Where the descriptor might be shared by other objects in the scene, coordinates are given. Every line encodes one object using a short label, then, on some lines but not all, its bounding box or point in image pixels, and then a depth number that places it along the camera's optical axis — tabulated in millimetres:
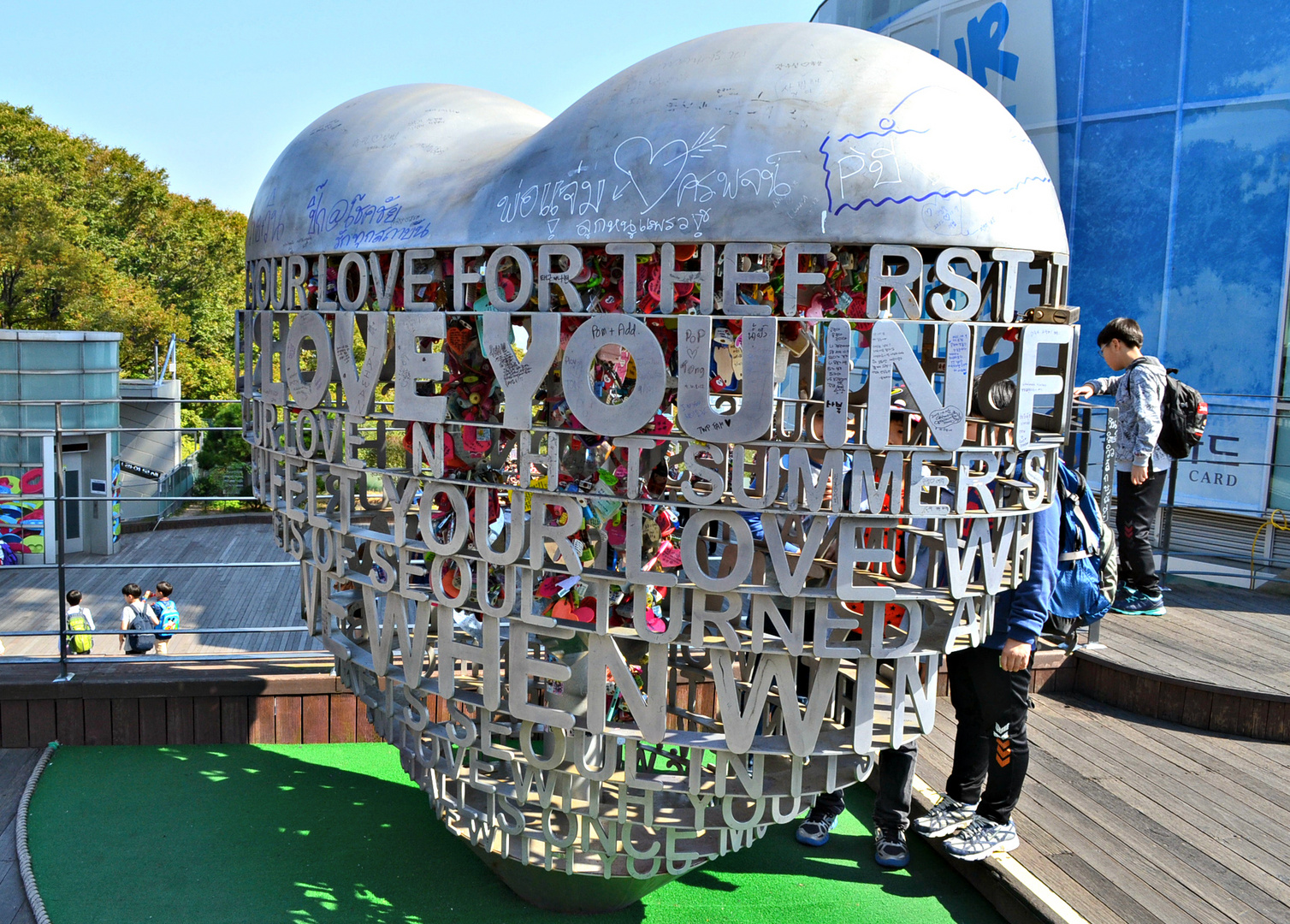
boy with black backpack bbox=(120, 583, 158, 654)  8508
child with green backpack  8492
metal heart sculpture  3215
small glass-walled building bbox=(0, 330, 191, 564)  16500
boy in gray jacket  5965
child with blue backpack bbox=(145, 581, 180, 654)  8914
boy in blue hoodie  4141
